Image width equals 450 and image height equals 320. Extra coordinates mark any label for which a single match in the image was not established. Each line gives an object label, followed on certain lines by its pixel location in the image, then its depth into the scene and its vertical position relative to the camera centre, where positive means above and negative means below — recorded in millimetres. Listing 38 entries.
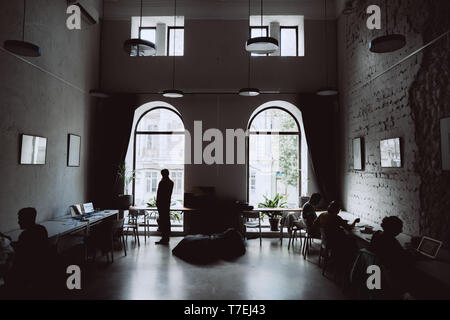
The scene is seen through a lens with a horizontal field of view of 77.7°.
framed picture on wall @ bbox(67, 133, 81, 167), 6055 +524
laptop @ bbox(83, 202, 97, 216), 5969 -779
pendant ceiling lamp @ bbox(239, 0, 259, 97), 6043 +1815
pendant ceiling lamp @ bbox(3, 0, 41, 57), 3616 +1662
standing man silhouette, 6566 -703
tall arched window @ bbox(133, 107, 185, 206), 7828 +654
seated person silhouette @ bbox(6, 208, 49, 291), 3164 -952
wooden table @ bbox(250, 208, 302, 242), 6734 -849
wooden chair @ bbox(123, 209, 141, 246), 6180 -1125
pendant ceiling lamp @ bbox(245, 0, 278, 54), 4469 +2170
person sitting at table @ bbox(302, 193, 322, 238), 5547 -834
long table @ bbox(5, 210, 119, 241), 4179 -889
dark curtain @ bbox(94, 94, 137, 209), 7172 +855
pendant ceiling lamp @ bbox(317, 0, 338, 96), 5957 +1816
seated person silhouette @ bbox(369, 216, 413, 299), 2920 -870
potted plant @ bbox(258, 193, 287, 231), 7324 -820
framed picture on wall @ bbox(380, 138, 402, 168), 4402 +378
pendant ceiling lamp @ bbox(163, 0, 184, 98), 6117 +1791
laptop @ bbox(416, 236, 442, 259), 3205 -840
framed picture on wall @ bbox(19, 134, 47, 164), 4605 +415
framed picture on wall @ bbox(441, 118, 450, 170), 3362 +410
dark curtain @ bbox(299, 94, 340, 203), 7117 +1011
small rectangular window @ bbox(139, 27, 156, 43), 7789 +3939
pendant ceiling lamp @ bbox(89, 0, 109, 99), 6270 +1812
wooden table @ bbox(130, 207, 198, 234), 6613 -847
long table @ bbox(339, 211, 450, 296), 2668 -955
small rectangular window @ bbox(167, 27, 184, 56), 7621 +3663
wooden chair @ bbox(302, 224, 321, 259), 5527 -1174
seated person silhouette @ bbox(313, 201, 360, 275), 4230 -984
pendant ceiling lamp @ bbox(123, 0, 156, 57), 4797 +2278
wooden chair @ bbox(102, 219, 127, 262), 5137 -1082
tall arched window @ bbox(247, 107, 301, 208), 7750 +503
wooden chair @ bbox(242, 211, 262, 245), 6477 -954
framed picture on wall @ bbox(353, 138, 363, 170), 5789 +457
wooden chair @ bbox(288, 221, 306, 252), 6086 -1177
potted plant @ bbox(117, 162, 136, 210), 6848 -194
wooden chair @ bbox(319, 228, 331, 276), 4565 -1206
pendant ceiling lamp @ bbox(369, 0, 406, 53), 3434 +1681
